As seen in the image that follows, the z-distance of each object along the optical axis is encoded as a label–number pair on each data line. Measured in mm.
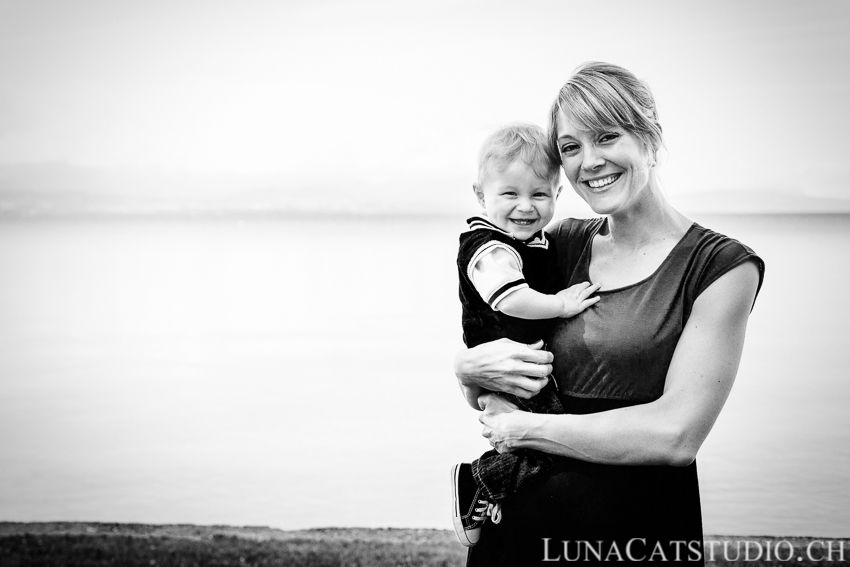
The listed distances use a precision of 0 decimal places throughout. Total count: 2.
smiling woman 1514
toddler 1675
